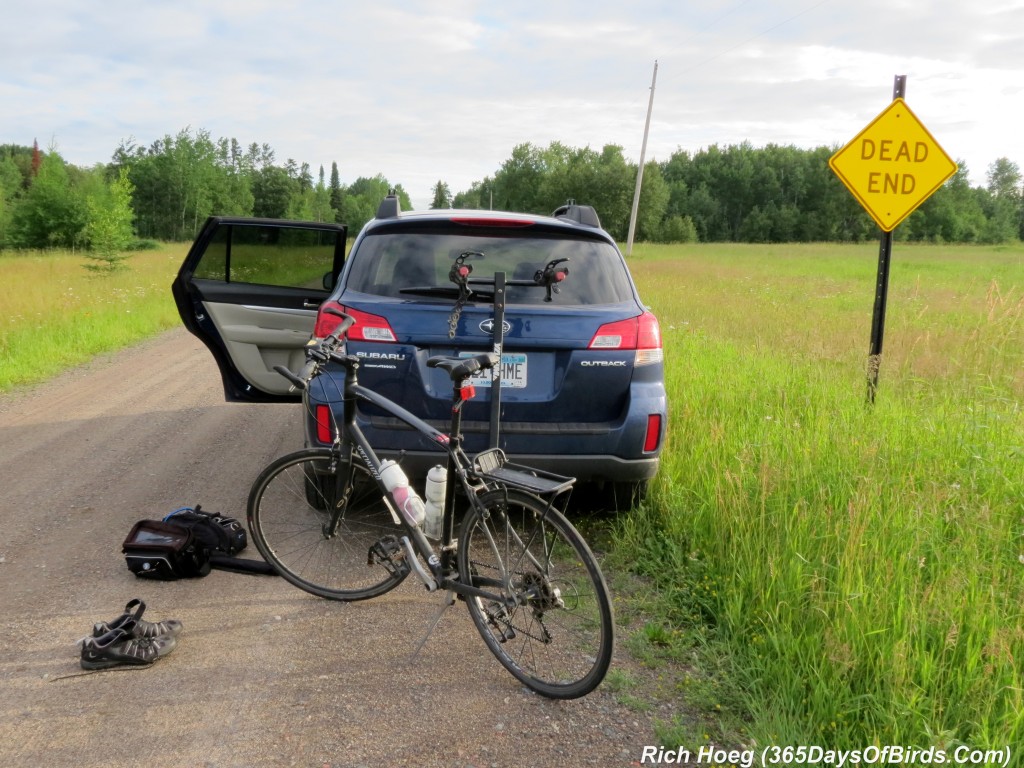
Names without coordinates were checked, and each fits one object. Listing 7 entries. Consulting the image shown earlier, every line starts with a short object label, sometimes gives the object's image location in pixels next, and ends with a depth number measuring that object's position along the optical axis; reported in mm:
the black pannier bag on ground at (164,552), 3943
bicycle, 2957
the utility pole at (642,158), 38844
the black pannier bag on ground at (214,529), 4238
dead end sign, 6008
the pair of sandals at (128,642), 3129
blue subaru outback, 4000
